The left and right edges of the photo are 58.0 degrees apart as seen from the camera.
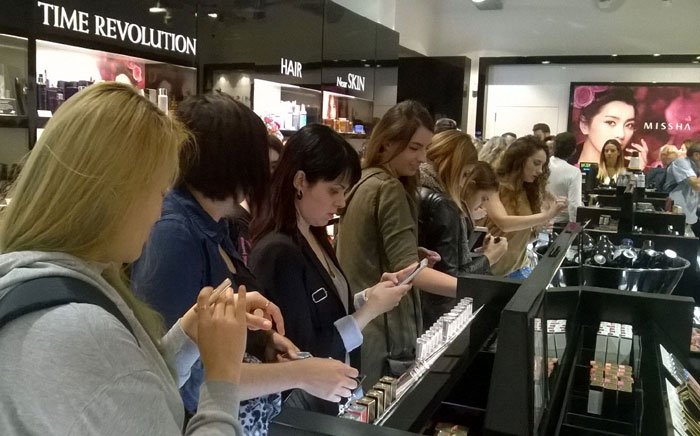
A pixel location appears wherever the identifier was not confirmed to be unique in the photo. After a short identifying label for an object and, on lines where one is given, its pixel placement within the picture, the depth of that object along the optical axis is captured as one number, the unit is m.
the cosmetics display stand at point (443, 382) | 0.92
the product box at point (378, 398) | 1.06
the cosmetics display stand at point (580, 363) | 1.09
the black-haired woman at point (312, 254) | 1.59
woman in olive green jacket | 2.15
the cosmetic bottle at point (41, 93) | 3.10
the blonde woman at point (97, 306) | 0.66
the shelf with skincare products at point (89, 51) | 2.97
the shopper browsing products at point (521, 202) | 3.47
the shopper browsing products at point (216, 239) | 1.22
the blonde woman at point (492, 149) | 4.70
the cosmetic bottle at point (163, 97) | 3.80
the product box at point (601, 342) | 2.04
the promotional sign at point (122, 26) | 3.04
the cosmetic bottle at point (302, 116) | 5.73
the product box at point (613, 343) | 2.00
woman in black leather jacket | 2.46
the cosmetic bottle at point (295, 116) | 5.63
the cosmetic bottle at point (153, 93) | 3.85
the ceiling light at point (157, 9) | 3.66
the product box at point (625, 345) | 1.97
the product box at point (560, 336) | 1.77
